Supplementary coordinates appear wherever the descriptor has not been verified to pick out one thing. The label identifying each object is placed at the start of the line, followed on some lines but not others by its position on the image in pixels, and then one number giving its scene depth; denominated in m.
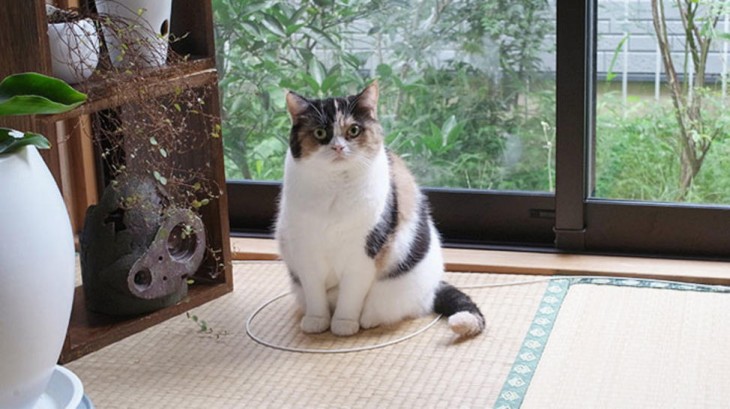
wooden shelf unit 2.06
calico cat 2.31
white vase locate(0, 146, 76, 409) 1.64
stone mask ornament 2.39
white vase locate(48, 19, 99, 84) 2.16
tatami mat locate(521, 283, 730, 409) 2.03
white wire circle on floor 2.31
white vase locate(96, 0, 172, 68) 2.29
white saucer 1.85
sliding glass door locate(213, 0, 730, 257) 2.71
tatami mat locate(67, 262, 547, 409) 2.09
